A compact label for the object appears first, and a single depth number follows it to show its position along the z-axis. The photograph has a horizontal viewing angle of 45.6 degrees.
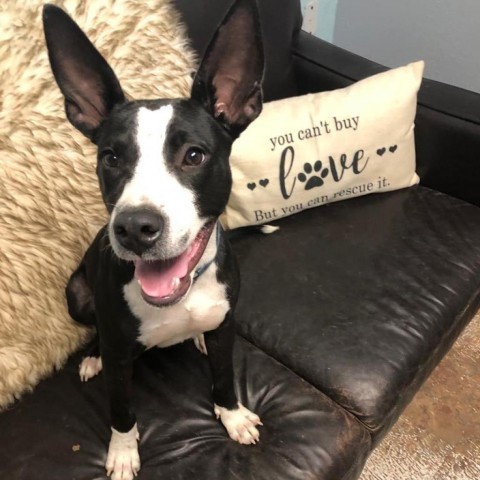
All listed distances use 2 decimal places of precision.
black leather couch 1.06
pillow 1.50
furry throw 1.16
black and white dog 0.84
